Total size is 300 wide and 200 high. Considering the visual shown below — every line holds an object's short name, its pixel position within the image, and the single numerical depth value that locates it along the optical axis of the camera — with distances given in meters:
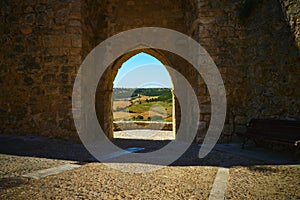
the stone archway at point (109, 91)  6.84
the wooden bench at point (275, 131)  3.54
